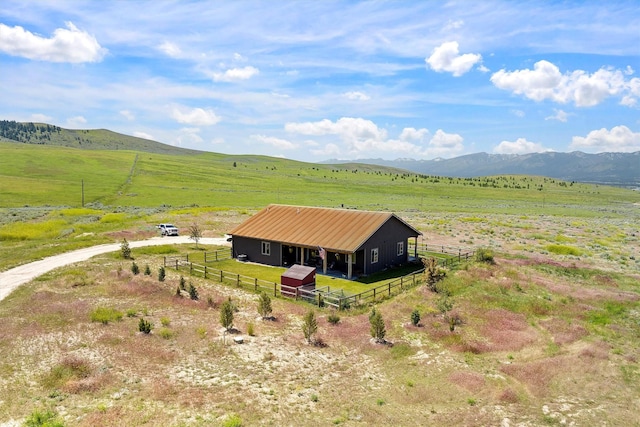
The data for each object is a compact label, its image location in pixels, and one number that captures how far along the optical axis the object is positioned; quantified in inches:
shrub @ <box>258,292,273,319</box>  1024.9
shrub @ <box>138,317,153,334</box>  890.7
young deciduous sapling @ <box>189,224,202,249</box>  1971.1
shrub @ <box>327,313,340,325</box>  1004.6
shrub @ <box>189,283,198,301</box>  1159.4
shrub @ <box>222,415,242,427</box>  564.9
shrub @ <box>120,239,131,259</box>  1625.5
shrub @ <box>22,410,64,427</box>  547.2
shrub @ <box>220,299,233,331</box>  927.0
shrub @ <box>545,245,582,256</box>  1950.4
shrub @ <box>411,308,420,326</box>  999.8
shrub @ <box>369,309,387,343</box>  903.7
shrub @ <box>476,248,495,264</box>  1604.3
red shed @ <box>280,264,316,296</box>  1210.6
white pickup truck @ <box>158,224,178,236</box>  2295.8
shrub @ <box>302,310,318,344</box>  900.6
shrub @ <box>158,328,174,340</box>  888.9
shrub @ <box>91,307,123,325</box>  947.3
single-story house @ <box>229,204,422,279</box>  1465.3
